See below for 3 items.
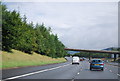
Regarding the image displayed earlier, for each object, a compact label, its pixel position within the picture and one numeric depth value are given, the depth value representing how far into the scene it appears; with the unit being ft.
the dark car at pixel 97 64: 115.75
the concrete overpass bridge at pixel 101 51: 433.15
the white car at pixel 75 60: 225.97
